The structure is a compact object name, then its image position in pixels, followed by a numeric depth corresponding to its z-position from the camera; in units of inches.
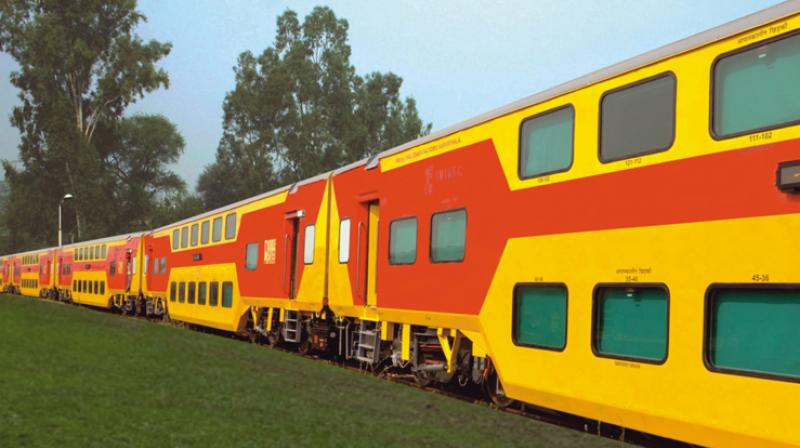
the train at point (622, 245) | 255.1
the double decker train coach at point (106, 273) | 1419.8
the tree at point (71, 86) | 2154.3
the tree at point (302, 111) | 2225.6
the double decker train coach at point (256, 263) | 701.3
